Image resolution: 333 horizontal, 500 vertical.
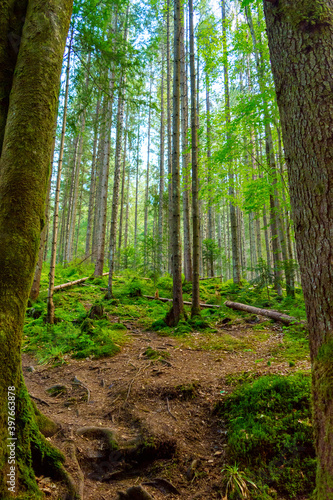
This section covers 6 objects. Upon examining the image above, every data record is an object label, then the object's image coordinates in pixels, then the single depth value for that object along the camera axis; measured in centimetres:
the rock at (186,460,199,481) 261
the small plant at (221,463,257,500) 225
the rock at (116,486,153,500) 232
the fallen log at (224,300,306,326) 655
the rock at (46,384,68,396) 418
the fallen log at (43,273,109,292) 968
